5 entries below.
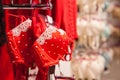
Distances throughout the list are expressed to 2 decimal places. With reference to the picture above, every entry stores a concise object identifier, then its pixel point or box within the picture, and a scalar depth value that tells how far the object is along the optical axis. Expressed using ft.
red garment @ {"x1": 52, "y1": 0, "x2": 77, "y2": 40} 3.90
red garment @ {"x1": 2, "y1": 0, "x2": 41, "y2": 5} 3.50
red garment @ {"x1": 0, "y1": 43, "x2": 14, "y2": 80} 3.41
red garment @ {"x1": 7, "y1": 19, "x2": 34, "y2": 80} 3.33
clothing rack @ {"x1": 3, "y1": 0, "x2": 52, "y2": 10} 3.40
